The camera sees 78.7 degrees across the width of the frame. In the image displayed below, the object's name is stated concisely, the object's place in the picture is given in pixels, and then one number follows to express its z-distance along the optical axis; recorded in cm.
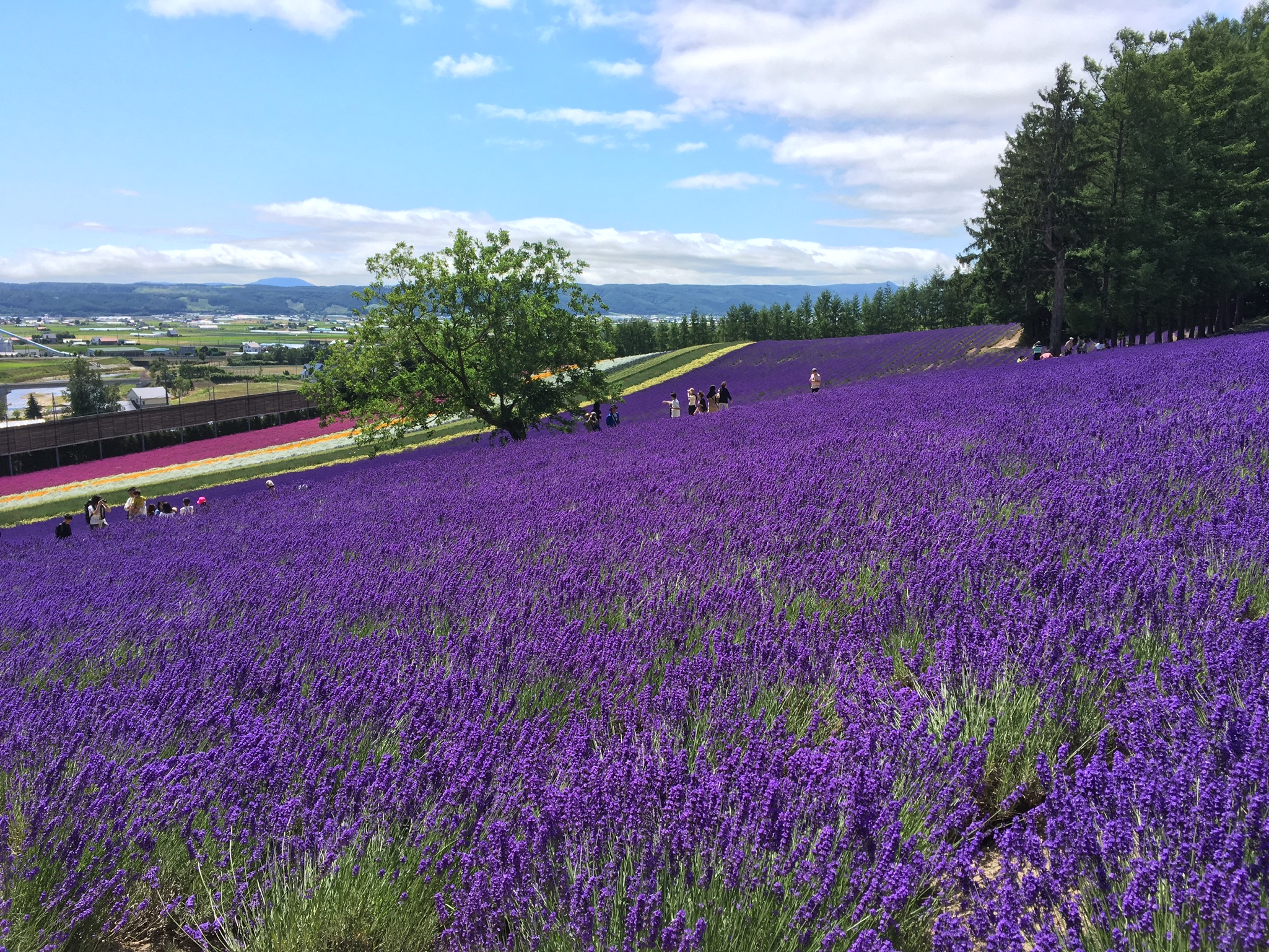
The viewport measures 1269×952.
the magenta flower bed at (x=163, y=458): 3528
